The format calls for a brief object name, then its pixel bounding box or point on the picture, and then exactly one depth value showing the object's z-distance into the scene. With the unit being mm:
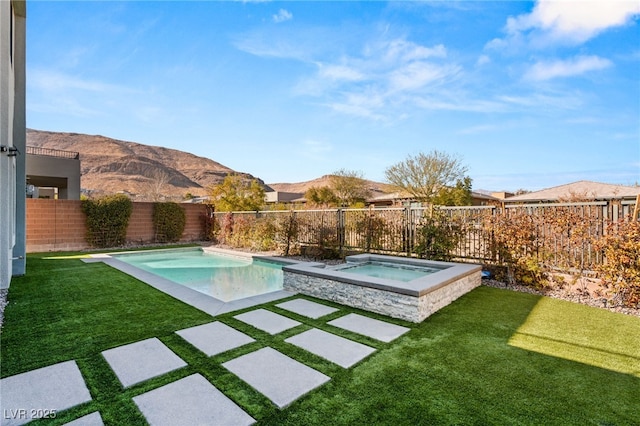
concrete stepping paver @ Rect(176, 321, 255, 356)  3486
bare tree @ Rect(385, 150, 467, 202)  23281
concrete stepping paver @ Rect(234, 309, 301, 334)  4121
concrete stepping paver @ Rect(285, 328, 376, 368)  3264
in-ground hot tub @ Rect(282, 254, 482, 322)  4562
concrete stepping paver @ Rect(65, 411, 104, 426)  2176
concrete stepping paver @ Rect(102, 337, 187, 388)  2852
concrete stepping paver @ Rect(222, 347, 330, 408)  2600
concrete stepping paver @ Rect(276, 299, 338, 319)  4754
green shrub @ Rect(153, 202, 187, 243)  15898
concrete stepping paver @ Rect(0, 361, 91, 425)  2312
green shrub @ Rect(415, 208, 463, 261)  7625
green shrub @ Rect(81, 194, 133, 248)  13703
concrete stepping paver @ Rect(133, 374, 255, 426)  2246
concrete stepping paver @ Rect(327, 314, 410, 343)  3932
